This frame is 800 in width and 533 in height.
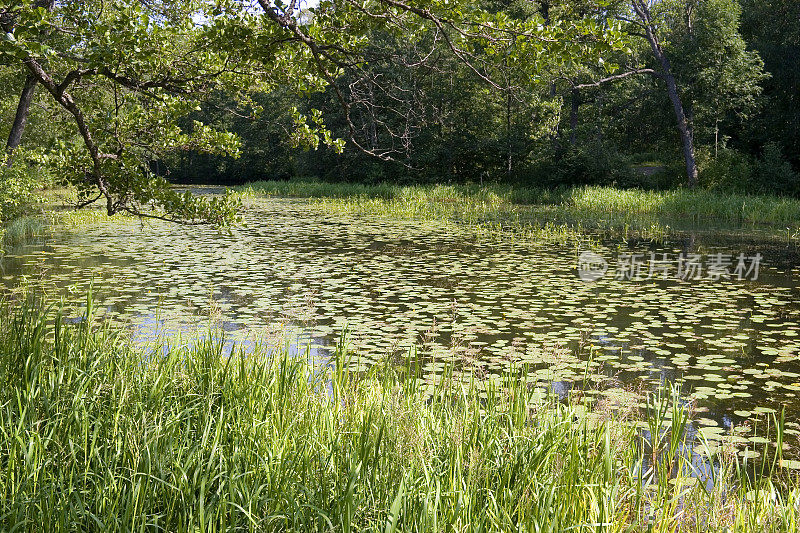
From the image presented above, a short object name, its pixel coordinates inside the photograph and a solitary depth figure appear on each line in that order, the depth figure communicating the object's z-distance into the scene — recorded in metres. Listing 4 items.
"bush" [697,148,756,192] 22.83
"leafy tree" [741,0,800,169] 24.45
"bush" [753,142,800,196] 22.28
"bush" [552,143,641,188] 26.03
